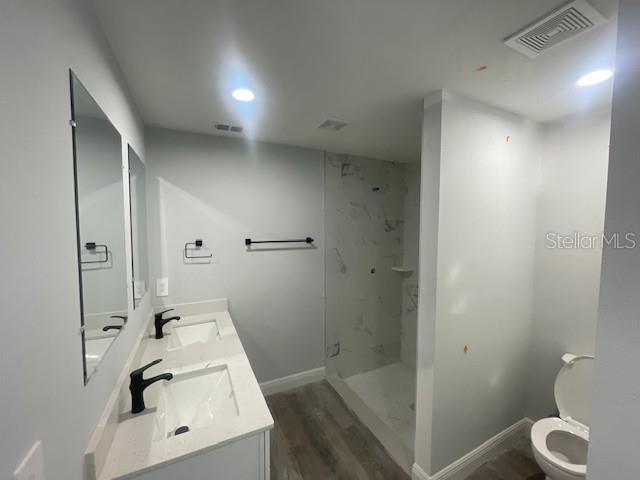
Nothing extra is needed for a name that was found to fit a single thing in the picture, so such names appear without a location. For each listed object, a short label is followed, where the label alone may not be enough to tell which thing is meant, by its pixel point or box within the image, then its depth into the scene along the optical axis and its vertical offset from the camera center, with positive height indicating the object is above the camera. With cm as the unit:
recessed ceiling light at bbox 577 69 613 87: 130 +77
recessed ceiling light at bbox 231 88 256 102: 150 +77
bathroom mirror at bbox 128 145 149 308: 156 -1
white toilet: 143 -124
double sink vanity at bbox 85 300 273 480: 91 -81
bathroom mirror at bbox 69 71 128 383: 84 +0
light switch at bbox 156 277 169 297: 212 -51
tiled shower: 281 -59
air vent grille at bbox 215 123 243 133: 204 +78
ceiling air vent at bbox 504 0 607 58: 92 +76
